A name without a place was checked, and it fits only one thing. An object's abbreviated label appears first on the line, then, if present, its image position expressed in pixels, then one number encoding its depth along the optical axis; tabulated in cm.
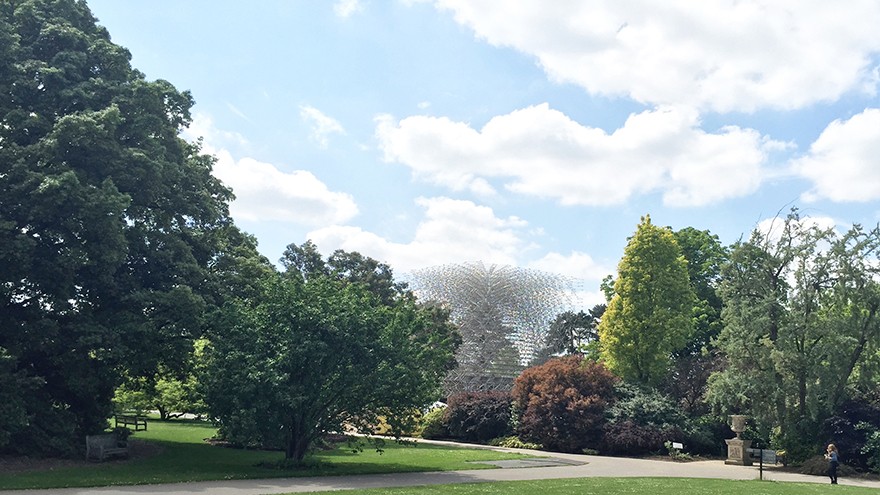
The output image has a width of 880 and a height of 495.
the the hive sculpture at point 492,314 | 6788
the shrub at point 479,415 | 3794
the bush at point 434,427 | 4050
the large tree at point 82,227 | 2039
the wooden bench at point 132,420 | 2882
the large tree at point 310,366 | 1983
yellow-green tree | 3891
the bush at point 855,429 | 2581
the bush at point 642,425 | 3177
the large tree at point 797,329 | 2708
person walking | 2241
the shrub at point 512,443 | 3469
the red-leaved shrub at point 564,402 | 3328
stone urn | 2802
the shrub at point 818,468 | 2569
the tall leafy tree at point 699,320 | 3709
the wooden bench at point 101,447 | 2131
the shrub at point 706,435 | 3231
